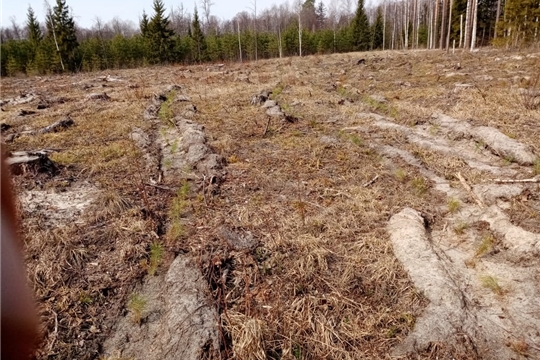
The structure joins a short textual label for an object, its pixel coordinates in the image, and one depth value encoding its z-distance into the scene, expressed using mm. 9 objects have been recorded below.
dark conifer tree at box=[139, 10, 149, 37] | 35759
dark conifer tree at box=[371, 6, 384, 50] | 44884
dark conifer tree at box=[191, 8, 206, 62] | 36978
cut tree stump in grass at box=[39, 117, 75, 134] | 8781
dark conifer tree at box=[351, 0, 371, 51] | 43281
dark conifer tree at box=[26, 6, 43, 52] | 32781
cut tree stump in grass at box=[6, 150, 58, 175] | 5574
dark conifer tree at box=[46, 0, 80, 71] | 30906
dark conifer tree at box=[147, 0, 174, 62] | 34438
